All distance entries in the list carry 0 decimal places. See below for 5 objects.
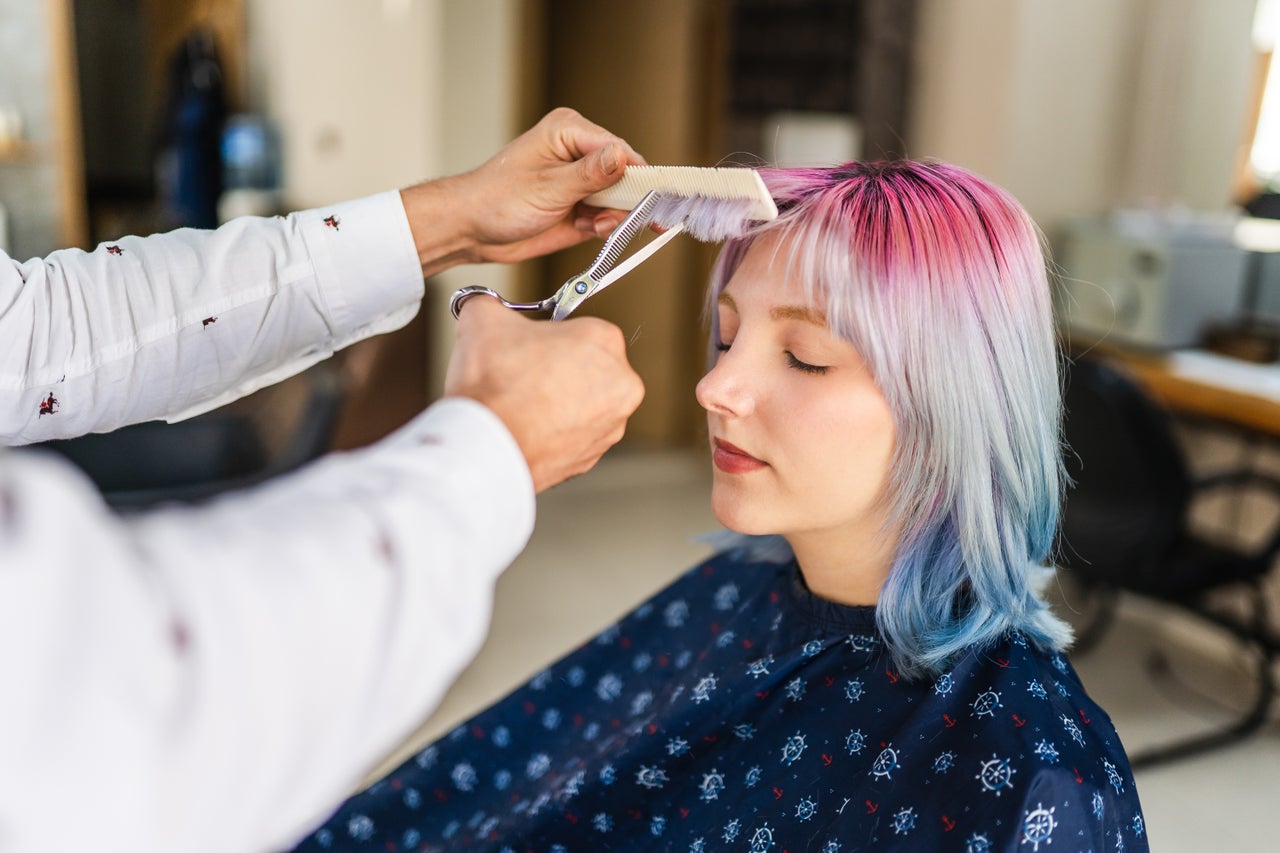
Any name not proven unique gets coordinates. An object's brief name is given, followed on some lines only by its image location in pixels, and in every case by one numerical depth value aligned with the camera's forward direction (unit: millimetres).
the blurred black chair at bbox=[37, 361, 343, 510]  2025
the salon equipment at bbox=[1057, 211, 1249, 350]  2957
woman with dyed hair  936
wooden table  2525
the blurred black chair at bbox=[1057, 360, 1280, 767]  2400
